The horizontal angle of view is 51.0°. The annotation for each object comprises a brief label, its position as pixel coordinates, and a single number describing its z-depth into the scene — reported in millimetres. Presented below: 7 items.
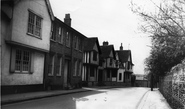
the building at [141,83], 59900
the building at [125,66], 53131
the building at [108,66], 42594
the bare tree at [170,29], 9586
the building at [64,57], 19000
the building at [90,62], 33938
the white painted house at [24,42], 12711
